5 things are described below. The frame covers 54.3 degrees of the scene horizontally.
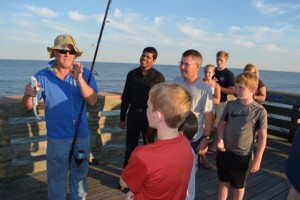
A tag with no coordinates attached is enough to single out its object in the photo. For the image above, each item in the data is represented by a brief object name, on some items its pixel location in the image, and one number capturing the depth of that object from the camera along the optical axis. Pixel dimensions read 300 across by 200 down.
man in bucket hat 3.34
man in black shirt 4.67
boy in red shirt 1.83
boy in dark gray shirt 3.50
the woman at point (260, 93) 5.92
